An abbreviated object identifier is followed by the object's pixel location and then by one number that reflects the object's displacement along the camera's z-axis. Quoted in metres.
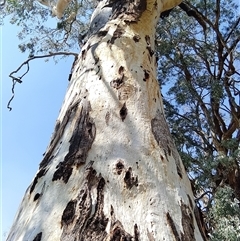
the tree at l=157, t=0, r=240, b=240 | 4.81
